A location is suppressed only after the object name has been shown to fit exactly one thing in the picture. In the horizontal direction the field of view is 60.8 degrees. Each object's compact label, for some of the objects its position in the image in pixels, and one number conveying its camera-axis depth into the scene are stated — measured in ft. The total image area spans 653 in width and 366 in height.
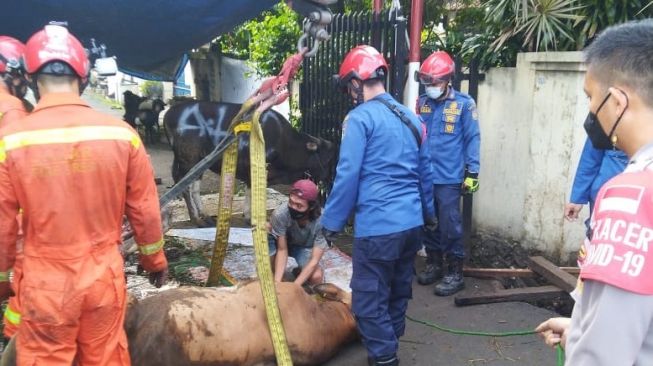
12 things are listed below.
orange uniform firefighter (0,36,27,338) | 8.63
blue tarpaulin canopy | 18.69
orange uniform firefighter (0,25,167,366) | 7.59
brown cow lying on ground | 9.56
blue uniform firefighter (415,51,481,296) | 15.48
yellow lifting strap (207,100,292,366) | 10.41
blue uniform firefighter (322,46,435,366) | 11.10
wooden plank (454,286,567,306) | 14.39
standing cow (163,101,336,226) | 22.15
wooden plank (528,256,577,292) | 13.71
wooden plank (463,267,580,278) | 15.60
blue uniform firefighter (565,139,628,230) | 12.03
